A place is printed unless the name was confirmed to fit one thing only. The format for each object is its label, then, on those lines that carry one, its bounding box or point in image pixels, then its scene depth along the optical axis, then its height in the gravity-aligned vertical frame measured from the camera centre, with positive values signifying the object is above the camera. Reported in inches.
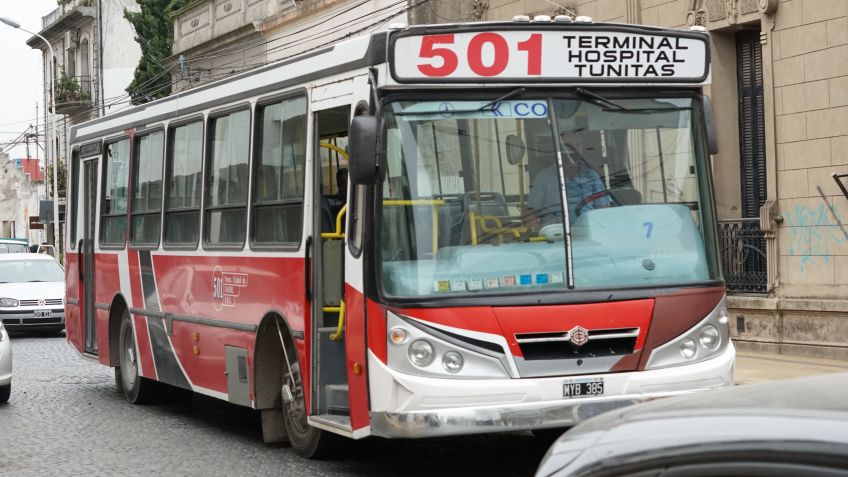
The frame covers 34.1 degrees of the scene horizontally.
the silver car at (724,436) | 105.7 -15.2
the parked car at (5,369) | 569.0 -42.1
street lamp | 1862.7 +131.9
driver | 336.2 +16.8
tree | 1777.8 +294.3
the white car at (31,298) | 983.6 -22.8
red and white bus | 326.6 +6.9
